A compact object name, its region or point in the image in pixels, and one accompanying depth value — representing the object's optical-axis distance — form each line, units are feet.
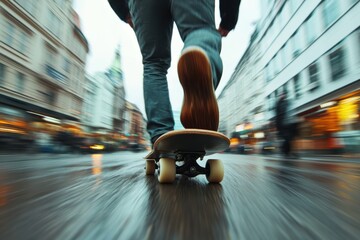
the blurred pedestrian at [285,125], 15.01
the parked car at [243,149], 48.69
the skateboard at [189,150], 2.49
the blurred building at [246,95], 62.64
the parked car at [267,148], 31.73
